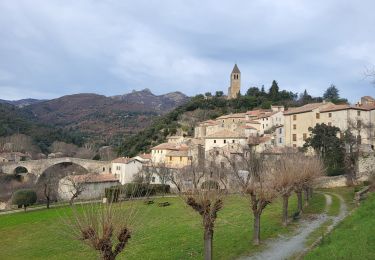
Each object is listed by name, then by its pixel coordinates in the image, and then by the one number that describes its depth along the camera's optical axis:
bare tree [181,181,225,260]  17.62
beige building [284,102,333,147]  68.69
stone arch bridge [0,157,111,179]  86.44
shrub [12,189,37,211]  57.06
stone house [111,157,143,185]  69.19
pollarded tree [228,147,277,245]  22.05
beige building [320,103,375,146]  63.31
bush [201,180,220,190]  18.65
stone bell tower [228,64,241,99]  134.62
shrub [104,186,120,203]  49.16
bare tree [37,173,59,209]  55.90
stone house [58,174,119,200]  60.25
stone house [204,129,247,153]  69.56
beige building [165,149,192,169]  71.75
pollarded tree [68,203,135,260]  12.38
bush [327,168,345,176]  51.50
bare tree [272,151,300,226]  25.62
